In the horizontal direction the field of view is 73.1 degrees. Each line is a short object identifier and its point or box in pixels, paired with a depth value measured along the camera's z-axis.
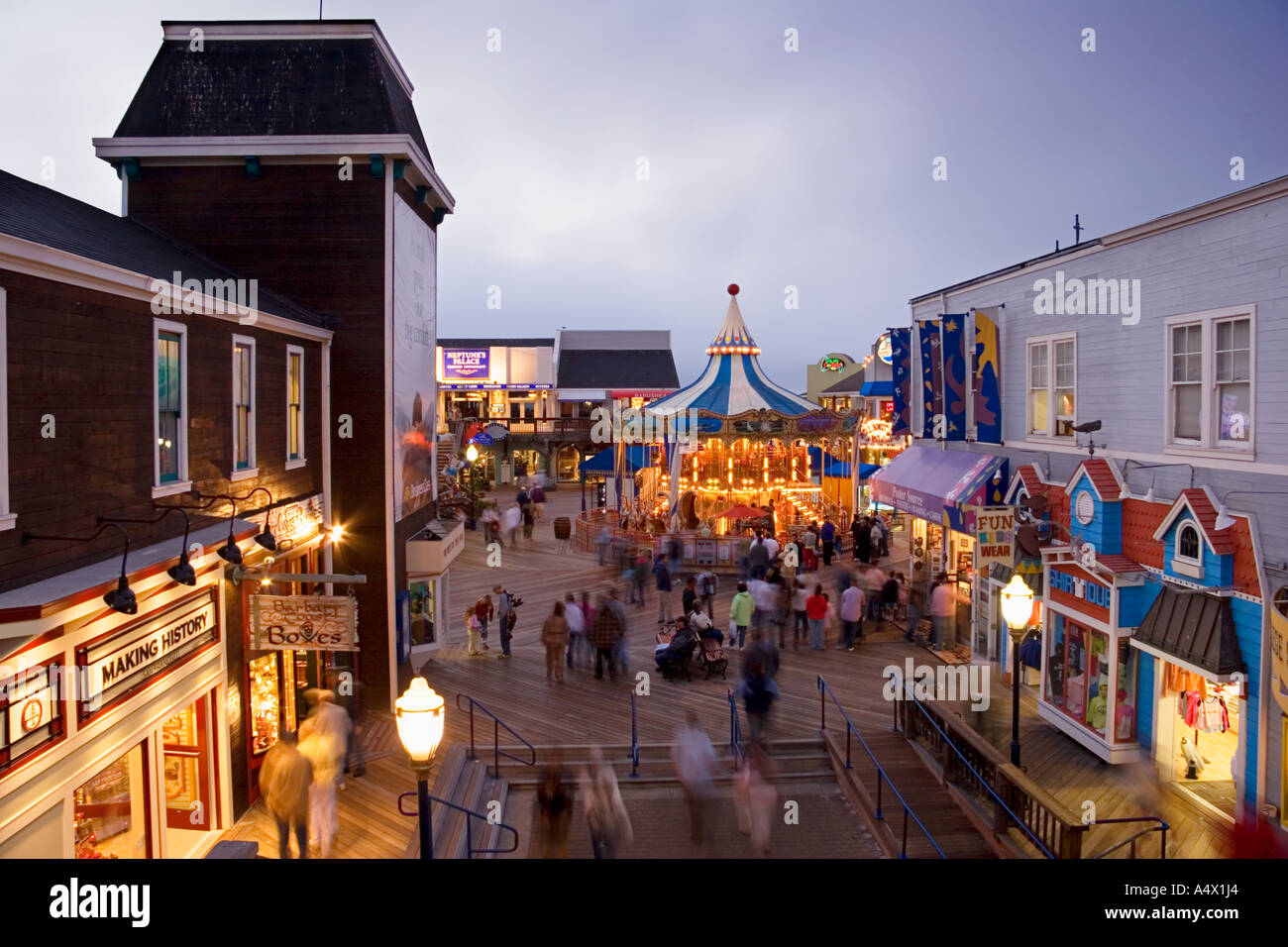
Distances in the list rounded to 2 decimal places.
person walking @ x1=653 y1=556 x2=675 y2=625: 18.52
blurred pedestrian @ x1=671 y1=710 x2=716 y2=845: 8.69
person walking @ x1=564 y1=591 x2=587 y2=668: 14.73
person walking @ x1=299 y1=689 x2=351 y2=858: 8.47
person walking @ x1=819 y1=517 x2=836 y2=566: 22.69
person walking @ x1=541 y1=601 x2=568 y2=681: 14.19
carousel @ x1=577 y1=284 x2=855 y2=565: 24.94
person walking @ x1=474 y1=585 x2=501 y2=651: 16.30
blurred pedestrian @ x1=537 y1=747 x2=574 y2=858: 8.03
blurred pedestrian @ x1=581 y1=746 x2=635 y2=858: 7.79
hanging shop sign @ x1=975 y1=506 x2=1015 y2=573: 12.98
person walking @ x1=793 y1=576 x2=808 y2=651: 15.79
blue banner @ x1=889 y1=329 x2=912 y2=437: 17.67
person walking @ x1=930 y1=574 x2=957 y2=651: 15.47
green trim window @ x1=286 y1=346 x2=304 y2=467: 11.87
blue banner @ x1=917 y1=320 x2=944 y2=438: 15.49
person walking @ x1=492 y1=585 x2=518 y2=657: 15.85
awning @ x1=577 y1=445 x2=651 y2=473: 29.63
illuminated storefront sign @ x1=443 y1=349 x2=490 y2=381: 48.59
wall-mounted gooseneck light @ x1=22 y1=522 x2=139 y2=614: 6.04
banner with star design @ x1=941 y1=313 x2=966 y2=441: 15.12
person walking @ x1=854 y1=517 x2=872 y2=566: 21.91
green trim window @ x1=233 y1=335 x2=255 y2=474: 10.32
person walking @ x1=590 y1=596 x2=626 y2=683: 14.31
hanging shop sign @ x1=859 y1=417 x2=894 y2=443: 30.34
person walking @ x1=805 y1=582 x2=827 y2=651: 15.51
